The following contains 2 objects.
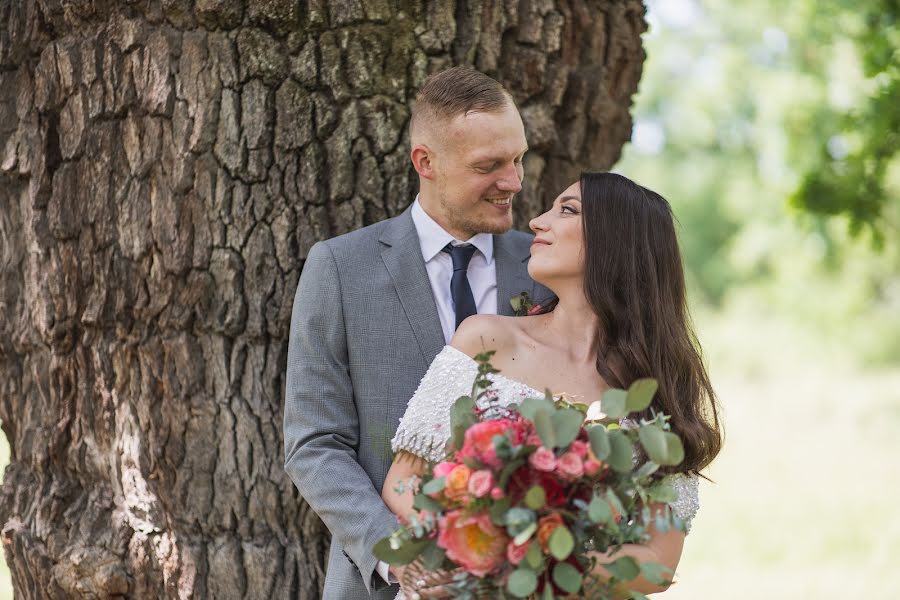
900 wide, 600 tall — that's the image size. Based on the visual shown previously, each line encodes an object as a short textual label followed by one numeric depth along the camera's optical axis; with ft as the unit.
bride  9.58
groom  10.13
